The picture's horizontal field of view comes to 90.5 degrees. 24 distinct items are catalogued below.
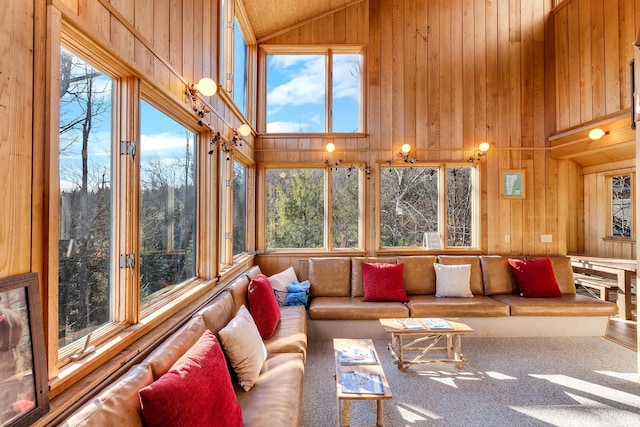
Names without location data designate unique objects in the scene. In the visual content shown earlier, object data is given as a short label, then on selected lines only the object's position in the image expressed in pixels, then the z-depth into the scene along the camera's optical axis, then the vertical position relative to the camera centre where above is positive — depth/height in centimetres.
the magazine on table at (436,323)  292 -102
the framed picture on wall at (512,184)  475 +49
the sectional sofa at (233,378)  107 -71
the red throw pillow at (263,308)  266 -80
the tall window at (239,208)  389 +12
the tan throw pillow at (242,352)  192 -84
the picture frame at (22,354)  92 -42
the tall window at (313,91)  484 +192
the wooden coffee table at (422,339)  286 -121
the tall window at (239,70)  376 +188
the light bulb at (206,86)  234 +97
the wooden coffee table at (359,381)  183 -102
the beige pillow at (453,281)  397 -81
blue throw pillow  375 -93
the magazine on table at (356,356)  220 -100
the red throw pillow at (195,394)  114 -70
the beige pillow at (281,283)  377 -81
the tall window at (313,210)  482 +10
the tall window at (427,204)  482 +19
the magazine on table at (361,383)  187 -102
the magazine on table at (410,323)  294 -102
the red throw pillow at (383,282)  381 -80
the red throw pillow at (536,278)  394 -78
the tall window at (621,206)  529 +18
